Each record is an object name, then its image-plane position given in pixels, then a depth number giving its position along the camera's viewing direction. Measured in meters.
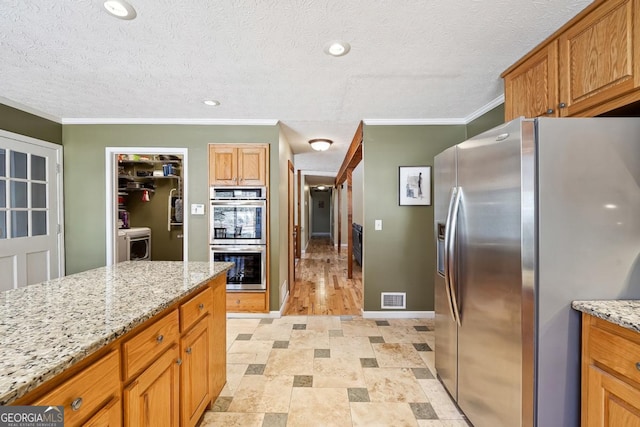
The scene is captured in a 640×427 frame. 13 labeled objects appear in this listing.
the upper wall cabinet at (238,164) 3.31
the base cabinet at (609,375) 1.01
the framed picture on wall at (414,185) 3.29
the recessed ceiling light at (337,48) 1.77
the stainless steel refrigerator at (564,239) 1.24
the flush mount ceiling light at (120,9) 1.43
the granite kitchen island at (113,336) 0.74
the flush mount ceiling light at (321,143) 4.07
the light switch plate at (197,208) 3.36
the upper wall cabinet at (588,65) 1.29
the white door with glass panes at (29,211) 2.78
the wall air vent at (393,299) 3.34
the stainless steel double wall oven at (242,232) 3.29
